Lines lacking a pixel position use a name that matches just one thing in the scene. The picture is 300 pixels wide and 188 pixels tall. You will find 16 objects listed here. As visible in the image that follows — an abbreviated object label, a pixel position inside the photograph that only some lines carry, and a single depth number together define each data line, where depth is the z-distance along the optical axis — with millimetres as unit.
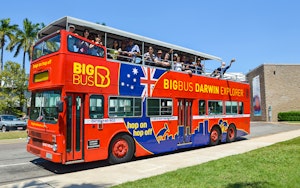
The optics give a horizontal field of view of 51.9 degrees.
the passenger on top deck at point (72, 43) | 9203
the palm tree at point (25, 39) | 48091
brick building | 42094
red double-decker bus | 9078
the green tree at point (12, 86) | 38281
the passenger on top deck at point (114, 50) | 10553
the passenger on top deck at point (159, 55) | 12467
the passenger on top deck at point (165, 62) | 12290
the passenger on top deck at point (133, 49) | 11312
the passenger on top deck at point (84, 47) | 9484
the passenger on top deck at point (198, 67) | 14280
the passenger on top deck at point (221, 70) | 15617
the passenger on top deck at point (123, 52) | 10872
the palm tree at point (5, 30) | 47438
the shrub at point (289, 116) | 39625
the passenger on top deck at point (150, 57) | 11859
